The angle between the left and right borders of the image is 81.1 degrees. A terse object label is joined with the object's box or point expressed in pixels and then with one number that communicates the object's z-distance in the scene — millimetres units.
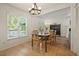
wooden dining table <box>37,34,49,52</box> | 1164
